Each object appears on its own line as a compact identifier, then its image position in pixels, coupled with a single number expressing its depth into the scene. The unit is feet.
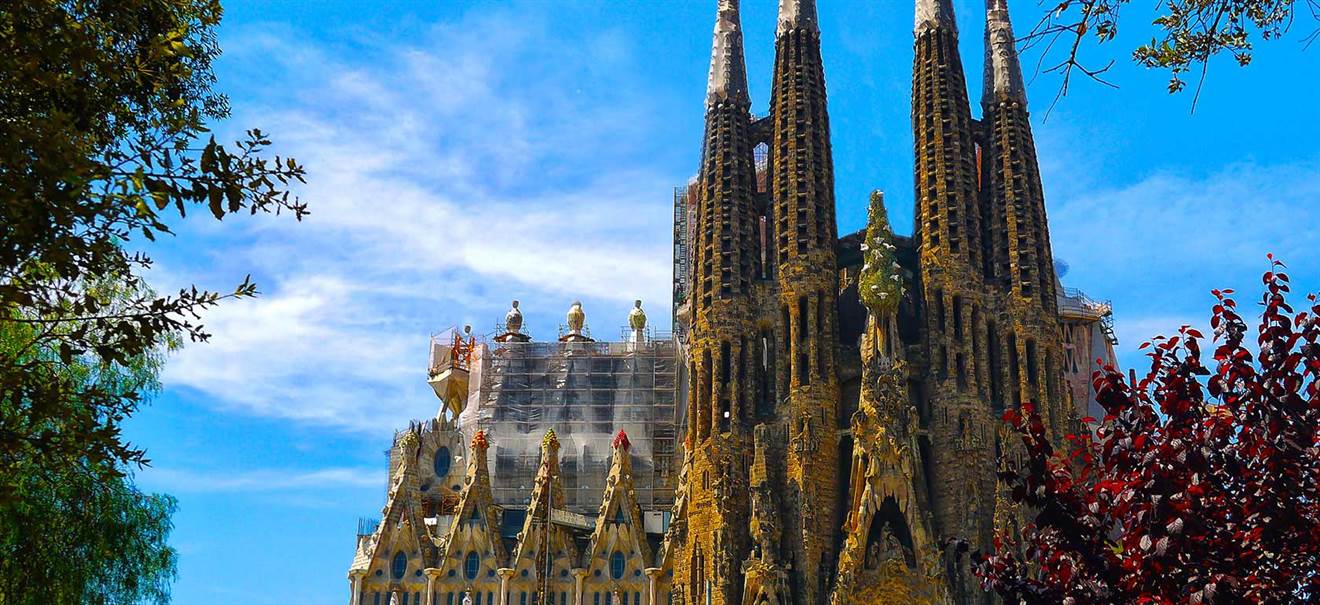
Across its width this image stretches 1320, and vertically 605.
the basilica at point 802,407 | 139.13
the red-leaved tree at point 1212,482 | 40.01
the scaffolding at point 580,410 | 185.88
